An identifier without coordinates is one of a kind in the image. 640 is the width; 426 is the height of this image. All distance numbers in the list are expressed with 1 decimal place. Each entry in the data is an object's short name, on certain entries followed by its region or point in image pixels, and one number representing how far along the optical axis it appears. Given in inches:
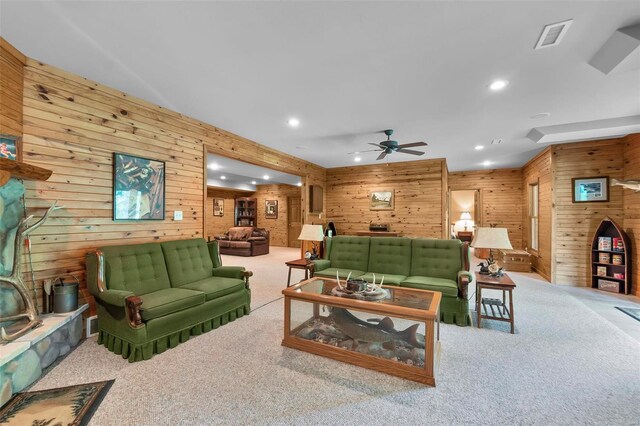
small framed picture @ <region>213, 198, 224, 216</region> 470.3
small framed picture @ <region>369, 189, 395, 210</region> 307.7
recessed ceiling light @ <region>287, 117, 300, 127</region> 168.1
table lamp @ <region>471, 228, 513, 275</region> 133.8
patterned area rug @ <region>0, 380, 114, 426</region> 69.7
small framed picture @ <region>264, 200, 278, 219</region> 454.0
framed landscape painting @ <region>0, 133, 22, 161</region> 96.8
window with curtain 274.2
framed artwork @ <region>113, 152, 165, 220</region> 128.3
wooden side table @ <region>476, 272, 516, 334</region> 122.2
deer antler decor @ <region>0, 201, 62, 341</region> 88.4
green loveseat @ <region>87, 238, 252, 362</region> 98.9
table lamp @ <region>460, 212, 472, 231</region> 469.4
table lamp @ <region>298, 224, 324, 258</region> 178.7
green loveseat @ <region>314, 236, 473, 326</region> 131.6
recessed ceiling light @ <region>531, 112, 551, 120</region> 156.3
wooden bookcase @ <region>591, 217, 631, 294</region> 189.3
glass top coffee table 88.2
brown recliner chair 360.5
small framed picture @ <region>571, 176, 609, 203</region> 202.4
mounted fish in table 104.4
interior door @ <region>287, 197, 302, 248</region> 443.6
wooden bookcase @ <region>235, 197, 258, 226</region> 473.1
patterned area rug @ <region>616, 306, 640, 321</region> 144.7
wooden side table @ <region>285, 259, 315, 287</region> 163.8
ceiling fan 186.7
